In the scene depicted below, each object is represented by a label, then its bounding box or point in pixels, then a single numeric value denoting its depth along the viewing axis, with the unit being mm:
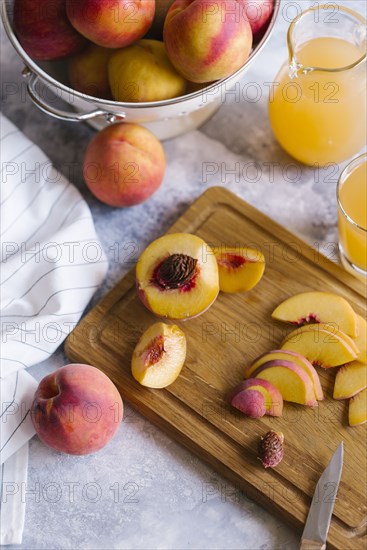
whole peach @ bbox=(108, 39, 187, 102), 861
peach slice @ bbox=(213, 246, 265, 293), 883
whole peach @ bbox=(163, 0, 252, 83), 824
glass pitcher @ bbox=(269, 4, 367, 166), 878
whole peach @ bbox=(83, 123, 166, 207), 891
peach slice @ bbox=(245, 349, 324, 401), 840
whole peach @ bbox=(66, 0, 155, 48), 833
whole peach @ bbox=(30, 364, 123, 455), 806
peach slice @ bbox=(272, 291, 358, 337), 859
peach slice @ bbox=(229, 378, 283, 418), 829
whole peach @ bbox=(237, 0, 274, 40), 863
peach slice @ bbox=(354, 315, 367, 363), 847
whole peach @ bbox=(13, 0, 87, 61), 867
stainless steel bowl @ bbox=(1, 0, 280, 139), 863
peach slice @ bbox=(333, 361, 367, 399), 839
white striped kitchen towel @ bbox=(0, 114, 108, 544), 852
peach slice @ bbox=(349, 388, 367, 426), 832
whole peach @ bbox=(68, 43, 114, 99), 893
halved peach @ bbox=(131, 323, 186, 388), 842
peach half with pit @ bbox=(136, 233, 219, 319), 851
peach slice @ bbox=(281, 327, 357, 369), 843
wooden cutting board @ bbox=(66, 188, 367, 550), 818
